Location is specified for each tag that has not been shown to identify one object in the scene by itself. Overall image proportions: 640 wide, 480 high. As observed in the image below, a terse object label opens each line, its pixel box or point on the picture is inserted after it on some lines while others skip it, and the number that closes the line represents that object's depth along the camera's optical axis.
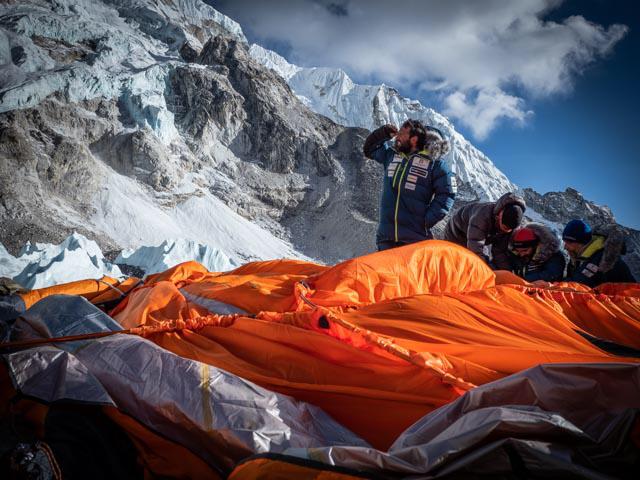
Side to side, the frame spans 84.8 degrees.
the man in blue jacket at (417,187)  3.89
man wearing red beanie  4.08
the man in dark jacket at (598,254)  3.84
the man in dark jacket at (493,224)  4.02
